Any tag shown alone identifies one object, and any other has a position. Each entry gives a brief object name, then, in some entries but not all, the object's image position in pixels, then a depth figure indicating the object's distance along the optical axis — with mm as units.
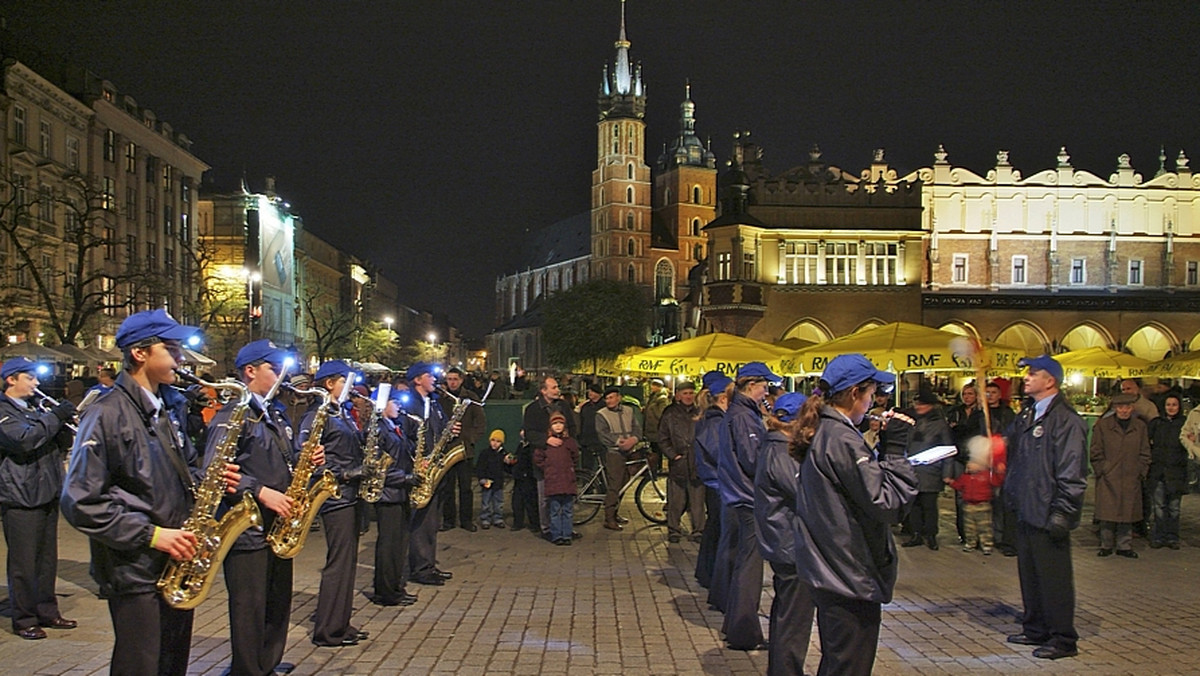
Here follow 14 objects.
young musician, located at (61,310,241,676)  4766
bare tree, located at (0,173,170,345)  32156
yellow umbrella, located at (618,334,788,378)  19750
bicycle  15500
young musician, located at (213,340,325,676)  6465
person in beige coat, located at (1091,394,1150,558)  12344
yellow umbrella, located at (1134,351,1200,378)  19391
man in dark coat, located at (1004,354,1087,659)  7828
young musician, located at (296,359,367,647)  7898
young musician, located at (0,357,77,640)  8266
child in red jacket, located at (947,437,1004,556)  7461
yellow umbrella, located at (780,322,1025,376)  16594
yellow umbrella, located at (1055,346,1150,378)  23203
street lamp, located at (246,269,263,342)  42831
